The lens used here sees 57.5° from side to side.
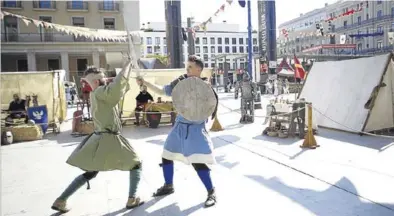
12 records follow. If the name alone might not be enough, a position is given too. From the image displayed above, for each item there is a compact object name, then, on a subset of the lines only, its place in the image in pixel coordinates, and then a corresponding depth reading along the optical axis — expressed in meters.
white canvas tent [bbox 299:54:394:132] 8.19
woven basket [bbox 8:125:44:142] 9.58
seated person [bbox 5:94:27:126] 10.35
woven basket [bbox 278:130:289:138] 8.16
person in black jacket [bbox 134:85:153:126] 11.50
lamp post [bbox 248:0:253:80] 14.40
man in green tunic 3.63
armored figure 11.18
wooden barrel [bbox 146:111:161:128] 10.88
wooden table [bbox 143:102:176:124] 11.18
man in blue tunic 3.90
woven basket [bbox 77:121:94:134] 10.24
